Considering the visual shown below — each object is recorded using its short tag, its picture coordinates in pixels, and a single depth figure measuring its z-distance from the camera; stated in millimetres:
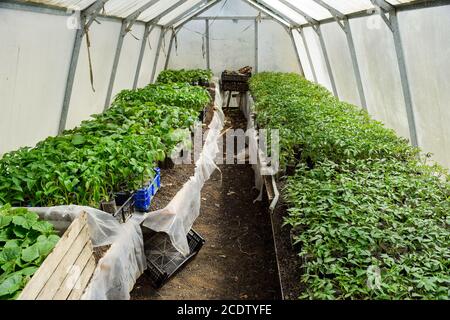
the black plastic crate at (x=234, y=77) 12716
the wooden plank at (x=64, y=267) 2371
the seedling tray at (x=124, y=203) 3797
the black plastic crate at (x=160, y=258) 4246
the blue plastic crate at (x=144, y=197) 3999
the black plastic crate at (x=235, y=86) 12773
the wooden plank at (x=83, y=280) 2767
